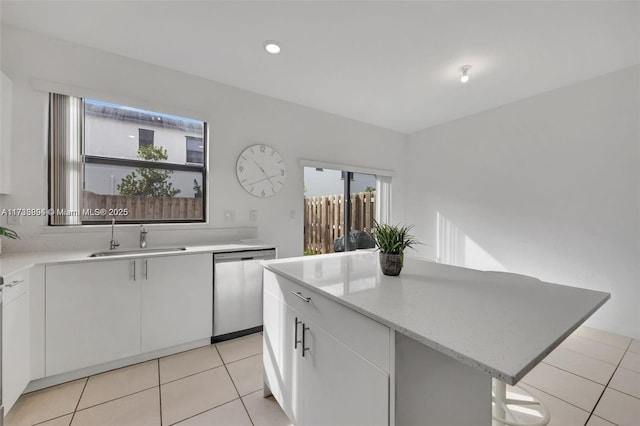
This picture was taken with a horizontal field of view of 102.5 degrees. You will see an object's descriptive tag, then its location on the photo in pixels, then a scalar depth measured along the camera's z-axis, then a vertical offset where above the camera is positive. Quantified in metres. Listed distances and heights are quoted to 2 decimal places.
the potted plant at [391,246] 1.32 -0.18
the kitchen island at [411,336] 0.73 -0.39
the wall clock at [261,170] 2.96 +0.49
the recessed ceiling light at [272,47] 2.19 +1.44
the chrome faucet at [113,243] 2.24 -0.29
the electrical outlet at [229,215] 2.86 -0.05
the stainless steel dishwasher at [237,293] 2.34 -0.77
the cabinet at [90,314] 1.72 -0.74
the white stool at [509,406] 1.34 -1.17
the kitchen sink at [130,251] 2.13 -0.36
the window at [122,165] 2.18 +0.44
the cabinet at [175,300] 2.03 -0.75
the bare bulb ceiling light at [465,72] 2.54 +1.43
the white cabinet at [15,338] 1.40 -0.75
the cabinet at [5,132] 1.88 +0.58
